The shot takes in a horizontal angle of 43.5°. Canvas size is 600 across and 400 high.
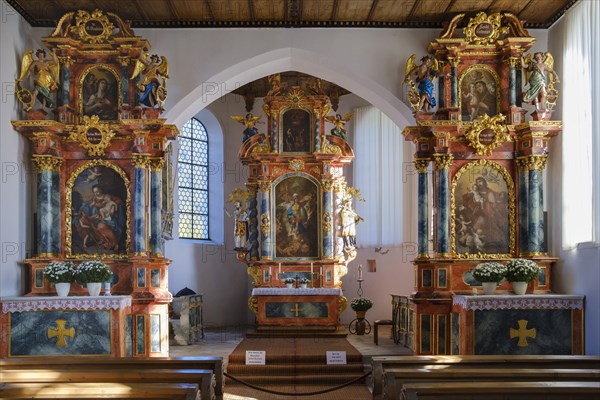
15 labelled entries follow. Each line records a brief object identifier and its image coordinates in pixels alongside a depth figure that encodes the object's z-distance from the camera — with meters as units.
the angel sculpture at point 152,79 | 12.15
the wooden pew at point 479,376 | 6.22
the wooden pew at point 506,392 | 5.27
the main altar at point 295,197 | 17.36
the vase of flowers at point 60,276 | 11.22
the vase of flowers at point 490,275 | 11.09
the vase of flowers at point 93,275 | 11.27
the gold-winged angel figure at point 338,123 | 17.72
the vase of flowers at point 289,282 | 16.83
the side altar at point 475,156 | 11.97
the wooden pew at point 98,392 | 5.25
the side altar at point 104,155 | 11.92
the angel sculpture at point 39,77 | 11.76
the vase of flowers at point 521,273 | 11.15
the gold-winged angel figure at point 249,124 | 17.59
